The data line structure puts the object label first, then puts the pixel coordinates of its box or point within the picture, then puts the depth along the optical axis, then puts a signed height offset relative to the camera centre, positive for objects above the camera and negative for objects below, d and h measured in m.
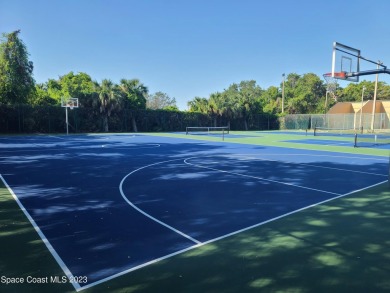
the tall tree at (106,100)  38.75 +3.19
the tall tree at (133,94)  42.47 +4.67
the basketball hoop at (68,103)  33.62 +2.39
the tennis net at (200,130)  46.81 -0.71
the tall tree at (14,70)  32.06 +5.88
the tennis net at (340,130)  41.89 -0.53
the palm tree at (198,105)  49.77 +3.58
